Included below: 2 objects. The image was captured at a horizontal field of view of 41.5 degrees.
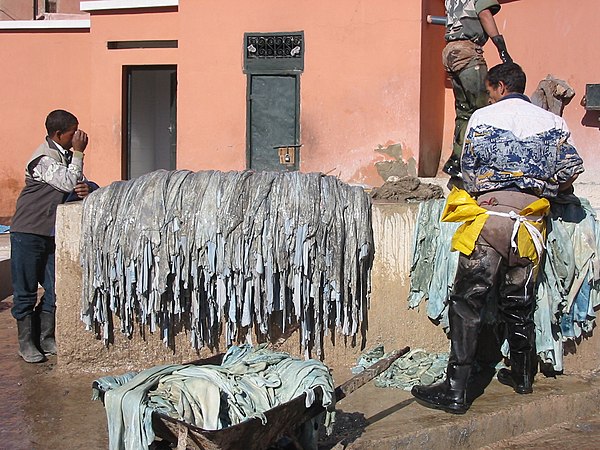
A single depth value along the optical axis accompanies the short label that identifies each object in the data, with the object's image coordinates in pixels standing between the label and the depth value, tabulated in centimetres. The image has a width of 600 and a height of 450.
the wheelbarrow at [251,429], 295
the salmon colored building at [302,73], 890
